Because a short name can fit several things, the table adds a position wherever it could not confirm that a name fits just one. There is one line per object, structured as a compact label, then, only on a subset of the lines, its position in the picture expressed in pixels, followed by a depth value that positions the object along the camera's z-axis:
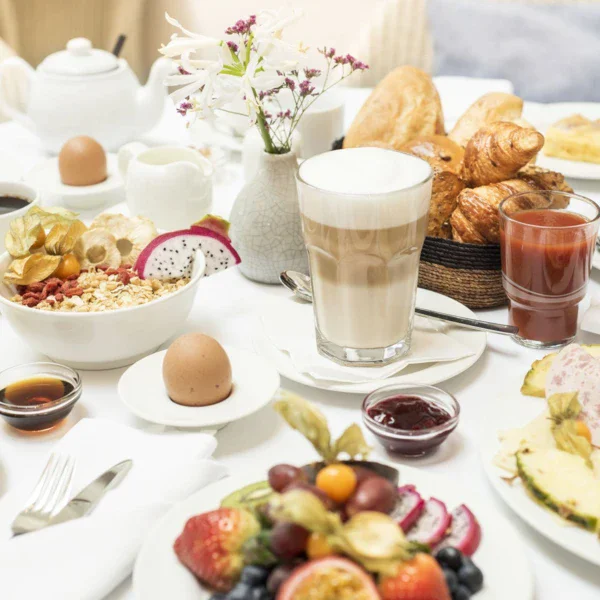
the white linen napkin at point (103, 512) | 0.69
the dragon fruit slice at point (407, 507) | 0.69
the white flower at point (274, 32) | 1.09
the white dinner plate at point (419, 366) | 0.99
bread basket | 1.17
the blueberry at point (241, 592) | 0.61
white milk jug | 1.38
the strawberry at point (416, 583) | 0.59
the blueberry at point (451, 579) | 0.63
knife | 0.75
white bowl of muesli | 1.00
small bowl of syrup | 0.91
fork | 0.74
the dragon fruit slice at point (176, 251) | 1.12
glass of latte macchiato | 0.97
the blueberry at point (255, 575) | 0.62
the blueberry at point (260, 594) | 0.61
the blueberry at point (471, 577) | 0.64
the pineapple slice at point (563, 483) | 0.73
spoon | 1.08
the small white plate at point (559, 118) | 1.61
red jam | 0.89
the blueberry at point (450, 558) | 0.65
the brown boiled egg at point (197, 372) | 0.92
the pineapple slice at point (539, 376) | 0.94
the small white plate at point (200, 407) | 0.90
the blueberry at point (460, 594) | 0.63
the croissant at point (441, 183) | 1.22
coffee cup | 1.31
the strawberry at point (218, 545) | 0.64
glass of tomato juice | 1.07
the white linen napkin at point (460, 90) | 1.96
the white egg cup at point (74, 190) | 1.52
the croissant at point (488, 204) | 1.16
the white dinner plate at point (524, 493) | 0.71
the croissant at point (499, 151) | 1.17
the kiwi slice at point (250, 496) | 0.68
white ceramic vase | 1.26
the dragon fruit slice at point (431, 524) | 0.68
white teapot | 1.68
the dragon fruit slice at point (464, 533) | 0.68
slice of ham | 0.84
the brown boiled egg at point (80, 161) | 1.53
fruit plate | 0.65
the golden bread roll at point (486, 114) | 1.50
